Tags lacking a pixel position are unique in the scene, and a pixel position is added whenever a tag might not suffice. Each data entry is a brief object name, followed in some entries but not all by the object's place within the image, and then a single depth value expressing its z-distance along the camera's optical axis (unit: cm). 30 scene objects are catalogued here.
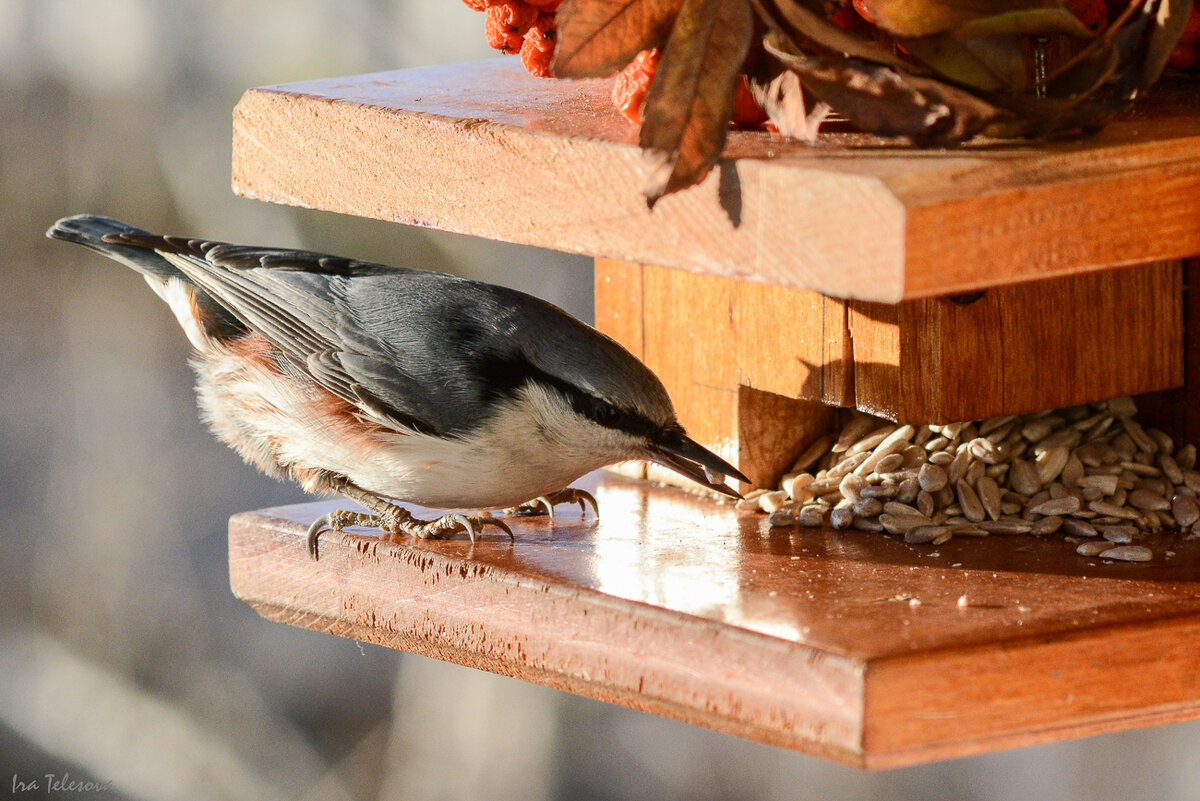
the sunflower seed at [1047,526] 398
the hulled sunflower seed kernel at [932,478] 414
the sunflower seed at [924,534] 396
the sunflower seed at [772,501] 431
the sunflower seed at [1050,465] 419
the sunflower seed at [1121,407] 444
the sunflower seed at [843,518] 411
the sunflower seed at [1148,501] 405
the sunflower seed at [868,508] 412
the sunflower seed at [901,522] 402
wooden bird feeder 292
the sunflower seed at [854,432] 450
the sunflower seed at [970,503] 406
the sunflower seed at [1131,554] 371
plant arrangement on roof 292
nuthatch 388
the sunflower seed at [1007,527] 400
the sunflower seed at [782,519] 416
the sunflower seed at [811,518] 415
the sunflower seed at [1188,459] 428
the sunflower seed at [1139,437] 429
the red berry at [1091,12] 340
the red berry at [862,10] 318
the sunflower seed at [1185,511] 398
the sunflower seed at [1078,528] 393
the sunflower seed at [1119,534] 387
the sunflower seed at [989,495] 407
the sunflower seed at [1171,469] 419
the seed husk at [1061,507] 404
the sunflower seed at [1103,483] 412
